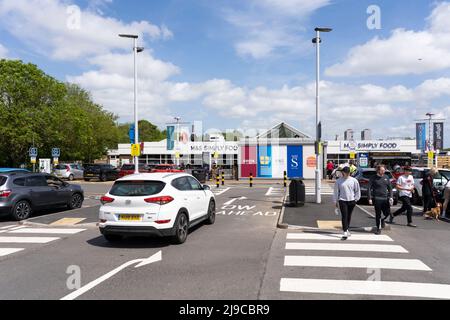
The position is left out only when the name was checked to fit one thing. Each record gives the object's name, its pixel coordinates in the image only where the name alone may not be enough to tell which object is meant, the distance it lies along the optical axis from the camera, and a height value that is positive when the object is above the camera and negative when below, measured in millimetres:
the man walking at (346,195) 8898 -896
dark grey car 12117 -1249
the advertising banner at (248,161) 35344 -368
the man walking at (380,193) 9617 -915
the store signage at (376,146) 47125 +1329
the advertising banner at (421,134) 40938 +2453
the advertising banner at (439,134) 40938 +2434
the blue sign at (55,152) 30088 +452
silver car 37219 -1297
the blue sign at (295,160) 34844 -280
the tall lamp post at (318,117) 15720 +1661
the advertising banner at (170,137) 47075 +2521
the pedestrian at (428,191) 12031 -1100
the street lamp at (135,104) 18500 +2599
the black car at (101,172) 35438 -1346
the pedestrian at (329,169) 35484 -1157
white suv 7996 -1083
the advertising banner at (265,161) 35250 -371
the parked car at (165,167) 30297 -767
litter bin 14499 -1368
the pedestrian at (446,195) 11733 -1182
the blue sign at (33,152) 26641 +405
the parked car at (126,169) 33156 -1010
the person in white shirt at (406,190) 10750 -958
